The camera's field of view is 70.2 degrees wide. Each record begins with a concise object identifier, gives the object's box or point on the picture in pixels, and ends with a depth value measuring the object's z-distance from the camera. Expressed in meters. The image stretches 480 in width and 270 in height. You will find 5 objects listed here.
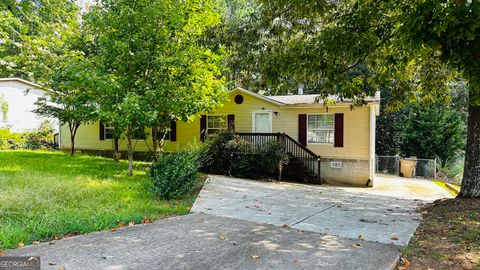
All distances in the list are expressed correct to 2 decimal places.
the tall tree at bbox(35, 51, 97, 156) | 9.49
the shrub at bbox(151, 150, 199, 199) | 7.55
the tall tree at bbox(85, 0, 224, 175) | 9.59
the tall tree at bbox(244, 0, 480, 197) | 5.25
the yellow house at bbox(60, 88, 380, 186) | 14.40
